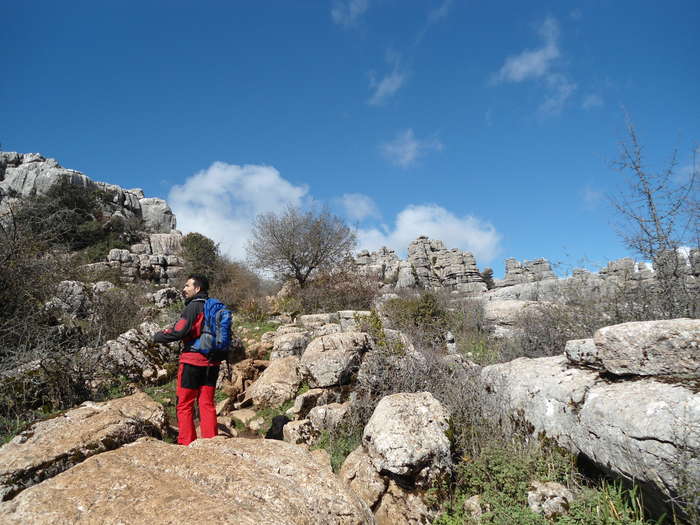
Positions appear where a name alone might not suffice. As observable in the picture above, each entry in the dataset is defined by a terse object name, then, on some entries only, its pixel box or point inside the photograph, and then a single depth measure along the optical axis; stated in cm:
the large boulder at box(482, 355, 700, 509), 233
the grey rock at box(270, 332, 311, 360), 743
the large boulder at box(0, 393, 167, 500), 286
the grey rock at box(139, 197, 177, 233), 3642
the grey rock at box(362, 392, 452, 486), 309
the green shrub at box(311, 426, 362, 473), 405
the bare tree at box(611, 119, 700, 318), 538
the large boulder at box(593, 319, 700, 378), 283
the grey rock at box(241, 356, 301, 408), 574
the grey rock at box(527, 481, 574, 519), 274
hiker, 397
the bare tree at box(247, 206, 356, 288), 1936
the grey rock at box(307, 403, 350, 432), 448
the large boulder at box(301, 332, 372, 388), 543
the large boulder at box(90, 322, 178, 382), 612
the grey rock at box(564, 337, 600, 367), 354
